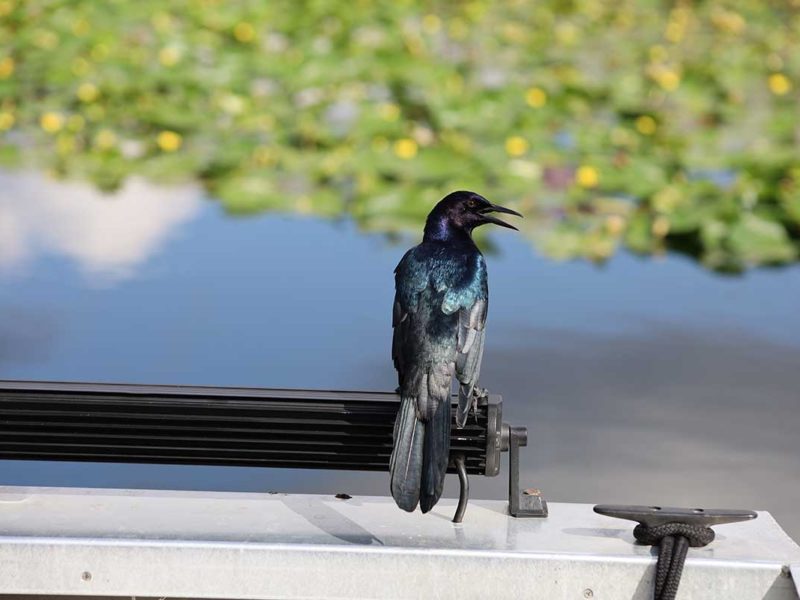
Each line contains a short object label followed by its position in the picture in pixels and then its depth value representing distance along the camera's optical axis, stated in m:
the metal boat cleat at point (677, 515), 4.88
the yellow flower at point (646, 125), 13.79
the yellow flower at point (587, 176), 12.47
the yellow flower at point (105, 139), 13.99
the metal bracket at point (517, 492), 5.26
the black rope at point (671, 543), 4.71
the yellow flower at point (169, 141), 13.72
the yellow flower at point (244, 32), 16.39
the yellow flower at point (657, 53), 16.55
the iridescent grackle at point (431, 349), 4.94
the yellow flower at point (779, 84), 15.50
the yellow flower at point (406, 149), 12.66
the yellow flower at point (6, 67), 15.80
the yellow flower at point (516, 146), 12.83
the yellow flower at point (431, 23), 17.53
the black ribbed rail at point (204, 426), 5.15
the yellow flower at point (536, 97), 14.23
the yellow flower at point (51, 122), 14.52
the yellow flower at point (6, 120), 14.77
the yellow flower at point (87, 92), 15.09
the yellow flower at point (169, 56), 15.65
